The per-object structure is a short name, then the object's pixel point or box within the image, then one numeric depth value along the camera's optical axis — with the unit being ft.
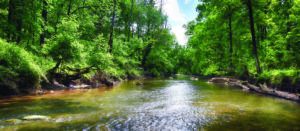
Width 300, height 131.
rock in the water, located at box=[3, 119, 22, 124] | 16.34
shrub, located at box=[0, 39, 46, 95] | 27.89
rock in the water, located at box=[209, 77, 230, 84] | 69.77
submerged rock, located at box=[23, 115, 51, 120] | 17.31
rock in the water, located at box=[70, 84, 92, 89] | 46.03
